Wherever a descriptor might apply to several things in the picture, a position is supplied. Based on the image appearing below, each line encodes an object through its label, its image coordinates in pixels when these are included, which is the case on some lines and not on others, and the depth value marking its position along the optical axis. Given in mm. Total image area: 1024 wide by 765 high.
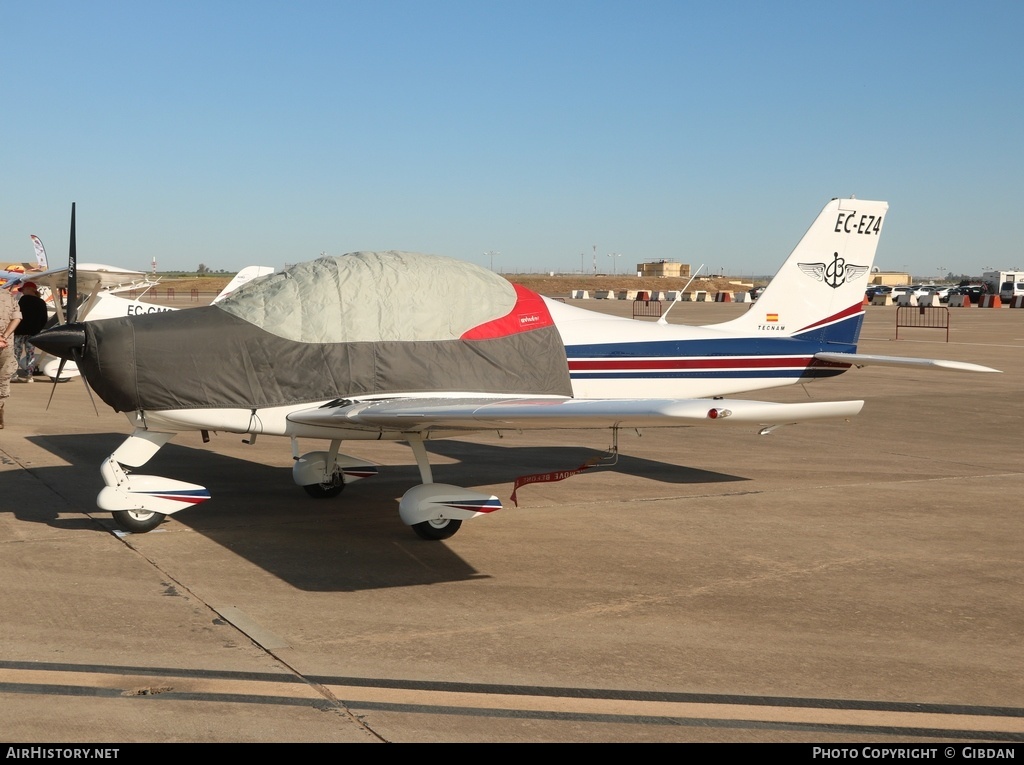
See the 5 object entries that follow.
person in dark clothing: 10555
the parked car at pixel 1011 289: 68681
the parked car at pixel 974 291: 67938
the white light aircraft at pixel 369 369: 7121
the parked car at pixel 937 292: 67119
